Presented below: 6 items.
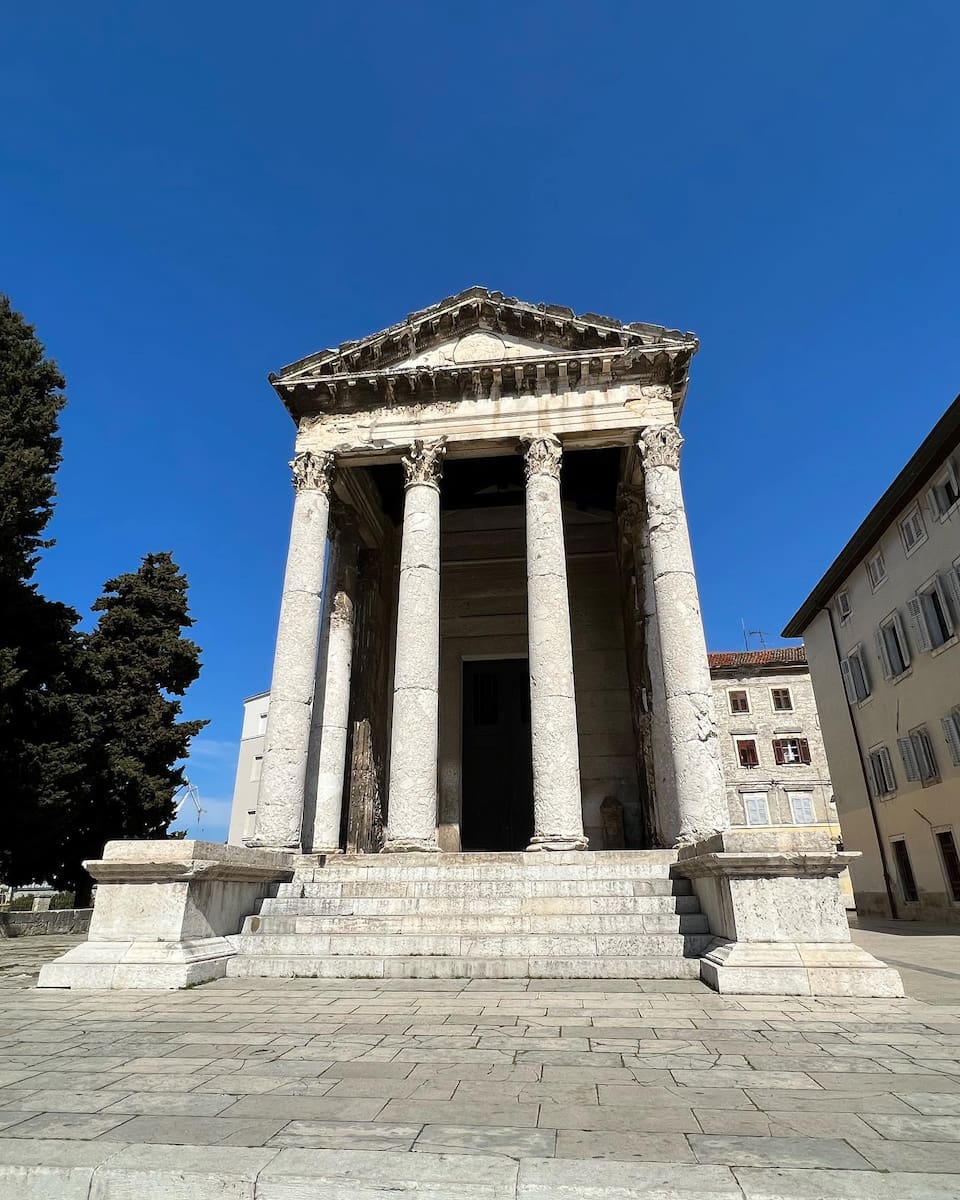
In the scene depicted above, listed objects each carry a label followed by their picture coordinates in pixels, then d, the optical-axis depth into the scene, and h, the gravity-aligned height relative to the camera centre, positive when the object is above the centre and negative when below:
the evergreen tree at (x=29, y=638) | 15.21 +5.72
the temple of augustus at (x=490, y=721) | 7.50 +3.23
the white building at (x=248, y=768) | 46.09 +7.46
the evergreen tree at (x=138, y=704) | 18.89 +4.98
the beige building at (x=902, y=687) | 18.02 +5.45
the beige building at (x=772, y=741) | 33.12 +6.38
